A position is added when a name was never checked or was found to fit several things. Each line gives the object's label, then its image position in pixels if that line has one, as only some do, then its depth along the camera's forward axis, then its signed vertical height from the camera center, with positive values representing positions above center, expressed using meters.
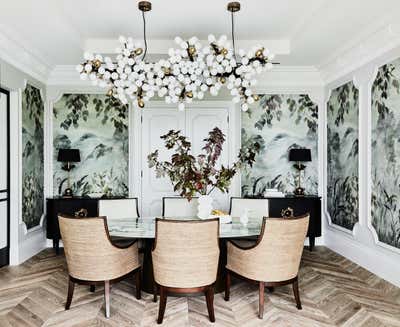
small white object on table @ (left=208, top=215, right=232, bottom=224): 3.70 -0.56
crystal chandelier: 3.29 +0.87
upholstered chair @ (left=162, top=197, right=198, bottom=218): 4.37 -0.52
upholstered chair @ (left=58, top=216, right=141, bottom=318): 2.90 -0.73
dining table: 3.17 -0.61
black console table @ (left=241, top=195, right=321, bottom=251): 5.26 -0.63
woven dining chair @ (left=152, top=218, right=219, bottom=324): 2.72 -0.72
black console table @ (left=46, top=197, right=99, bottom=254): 5.20 -0.61
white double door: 5.69 +0.48
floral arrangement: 3.46 -0.06
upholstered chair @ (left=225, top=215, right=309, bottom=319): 2.87 -0.74
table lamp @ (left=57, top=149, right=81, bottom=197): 5.26 +0.13
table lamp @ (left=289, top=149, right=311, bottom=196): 5.38 +0.10
